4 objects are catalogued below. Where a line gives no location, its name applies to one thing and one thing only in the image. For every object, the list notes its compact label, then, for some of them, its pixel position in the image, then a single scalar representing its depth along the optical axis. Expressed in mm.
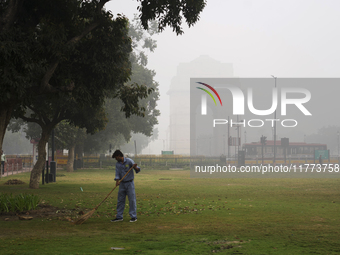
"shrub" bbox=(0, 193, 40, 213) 12164
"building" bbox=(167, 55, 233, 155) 139625
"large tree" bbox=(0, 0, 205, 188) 12852
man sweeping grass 10838
